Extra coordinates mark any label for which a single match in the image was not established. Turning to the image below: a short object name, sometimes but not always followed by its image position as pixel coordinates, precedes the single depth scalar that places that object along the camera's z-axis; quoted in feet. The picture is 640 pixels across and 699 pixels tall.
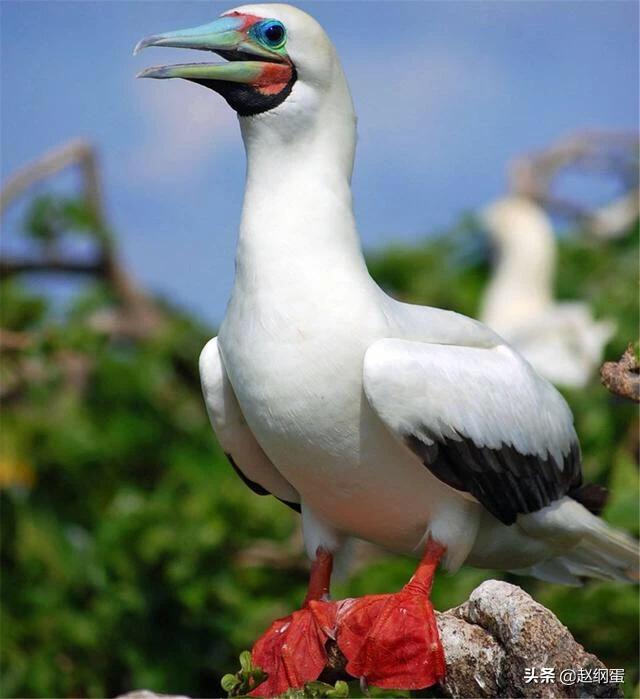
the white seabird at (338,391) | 30.96
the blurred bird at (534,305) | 72.58
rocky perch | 28.27
